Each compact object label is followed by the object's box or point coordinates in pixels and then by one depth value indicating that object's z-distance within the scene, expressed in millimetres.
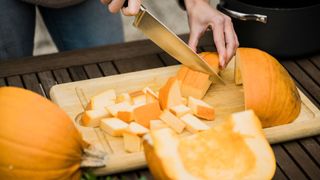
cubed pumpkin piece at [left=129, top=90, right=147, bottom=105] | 1098
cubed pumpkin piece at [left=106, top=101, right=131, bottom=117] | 1066
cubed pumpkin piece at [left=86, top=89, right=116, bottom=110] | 1095
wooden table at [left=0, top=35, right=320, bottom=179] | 1196
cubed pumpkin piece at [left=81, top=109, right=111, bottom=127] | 1058
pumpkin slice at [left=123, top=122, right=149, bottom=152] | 1002
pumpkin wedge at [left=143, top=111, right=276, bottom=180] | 859
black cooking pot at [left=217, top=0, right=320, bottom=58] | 1178
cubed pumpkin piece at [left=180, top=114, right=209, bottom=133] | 1035
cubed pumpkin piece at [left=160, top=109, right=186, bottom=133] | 1044
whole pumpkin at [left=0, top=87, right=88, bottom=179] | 868
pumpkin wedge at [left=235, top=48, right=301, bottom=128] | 1052
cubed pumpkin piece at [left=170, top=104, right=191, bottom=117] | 1055
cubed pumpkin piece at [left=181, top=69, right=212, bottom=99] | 1129
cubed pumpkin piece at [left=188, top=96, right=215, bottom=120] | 1075
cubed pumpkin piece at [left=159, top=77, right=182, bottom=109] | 1078
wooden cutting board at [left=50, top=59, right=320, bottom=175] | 982
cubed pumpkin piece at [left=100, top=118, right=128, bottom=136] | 1031
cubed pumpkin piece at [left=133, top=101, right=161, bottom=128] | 1048
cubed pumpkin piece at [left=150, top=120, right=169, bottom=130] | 1033
